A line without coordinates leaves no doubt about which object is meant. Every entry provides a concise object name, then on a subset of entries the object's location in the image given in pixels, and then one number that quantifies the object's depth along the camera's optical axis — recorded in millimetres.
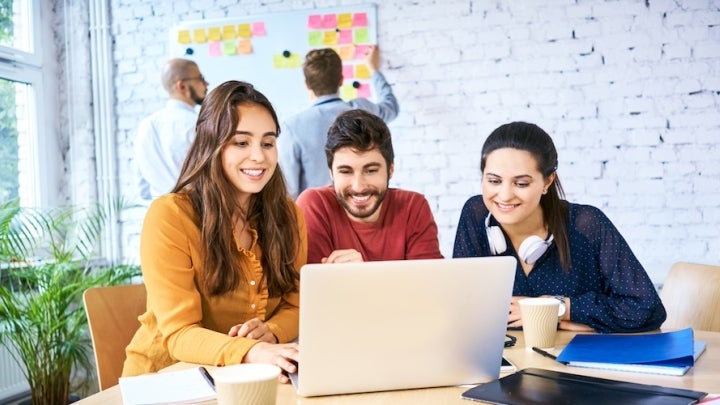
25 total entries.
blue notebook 1252
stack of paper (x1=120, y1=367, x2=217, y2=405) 1108
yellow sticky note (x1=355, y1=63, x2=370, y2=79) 3627
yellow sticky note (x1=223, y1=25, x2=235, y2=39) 3826
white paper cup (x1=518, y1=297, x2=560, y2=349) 1412
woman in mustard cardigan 1558
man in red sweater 2012
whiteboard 3637
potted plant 2916
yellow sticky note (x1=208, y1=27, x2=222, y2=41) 3854
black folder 1044
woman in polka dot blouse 1740
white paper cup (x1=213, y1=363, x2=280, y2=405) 963
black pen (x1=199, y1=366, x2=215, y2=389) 1201
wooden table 1110
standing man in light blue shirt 3160
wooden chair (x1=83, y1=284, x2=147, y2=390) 1752
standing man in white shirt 3506
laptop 1058
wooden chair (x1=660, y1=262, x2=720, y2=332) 1896
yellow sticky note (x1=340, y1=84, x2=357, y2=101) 3648
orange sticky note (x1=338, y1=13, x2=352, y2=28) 3631
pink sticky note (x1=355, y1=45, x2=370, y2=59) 3614
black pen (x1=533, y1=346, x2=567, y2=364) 1354
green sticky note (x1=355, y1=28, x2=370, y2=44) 3611
